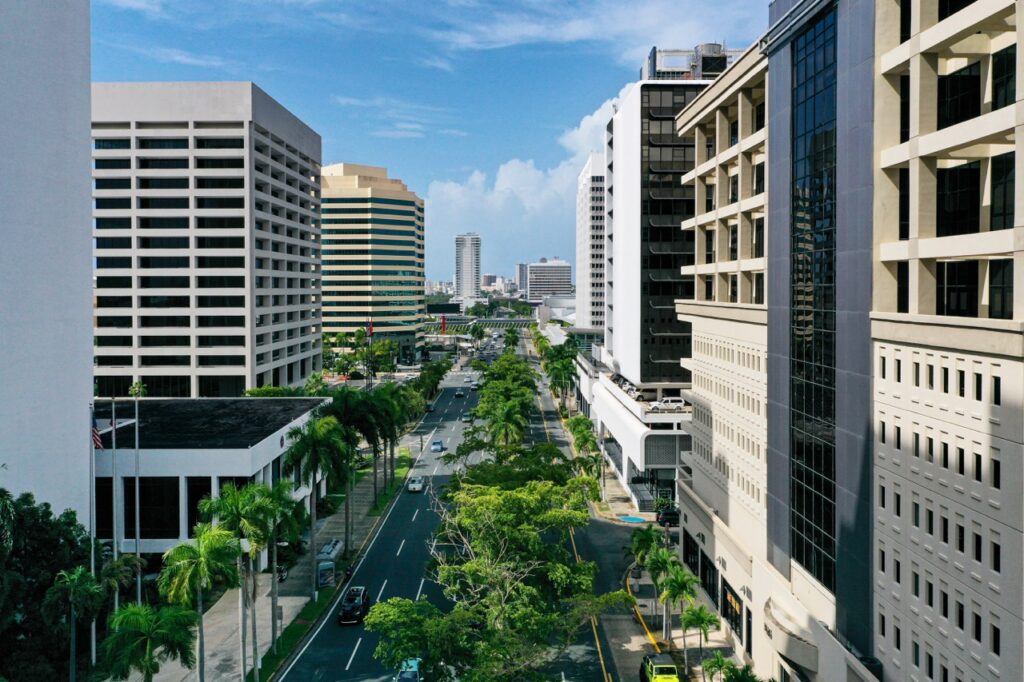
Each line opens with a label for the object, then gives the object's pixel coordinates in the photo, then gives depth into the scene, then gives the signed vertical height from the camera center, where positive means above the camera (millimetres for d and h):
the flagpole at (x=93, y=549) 35812 -11244
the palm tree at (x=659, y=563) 42000 -13446
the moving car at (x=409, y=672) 37622 -17541
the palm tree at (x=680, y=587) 39562 -13914
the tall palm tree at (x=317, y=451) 50469 -8770
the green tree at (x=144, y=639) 31188 -13264
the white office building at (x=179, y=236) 93938 +10222
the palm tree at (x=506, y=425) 72750 -10217
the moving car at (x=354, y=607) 46719 -17786
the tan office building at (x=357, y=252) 192125 +16655
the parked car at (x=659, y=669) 37594 -17488
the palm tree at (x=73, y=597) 32469 -11886
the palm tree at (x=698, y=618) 37500 -14722
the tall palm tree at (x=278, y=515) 39781 -10495
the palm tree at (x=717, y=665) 33006 -15164
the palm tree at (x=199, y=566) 34375 -11175
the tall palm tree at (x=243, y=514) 38312 -9891
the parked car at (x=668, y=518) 68500 -18015
